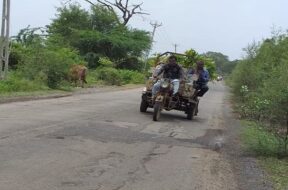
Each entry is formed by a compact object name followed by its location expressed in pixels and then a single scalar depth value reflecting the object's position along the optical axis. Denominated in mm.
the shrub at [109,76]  45031
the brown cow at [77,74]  32094
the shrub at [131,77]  53406
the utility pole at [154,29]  61634
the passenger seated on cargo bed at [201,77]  18547
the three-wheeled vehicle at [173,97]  17000
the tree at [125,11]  65219
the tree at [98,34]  57250
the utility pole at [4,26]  23953
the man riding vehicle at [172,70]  17719
